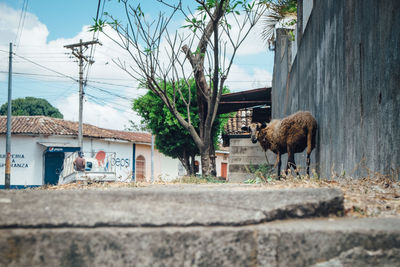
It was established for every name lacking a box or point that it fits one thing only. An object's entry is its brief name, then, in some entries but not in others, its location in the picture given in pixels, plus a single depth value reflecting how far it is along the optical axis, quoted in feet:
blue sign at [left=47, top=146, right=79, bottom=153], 91.09
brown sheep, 20.12
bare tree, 31.24
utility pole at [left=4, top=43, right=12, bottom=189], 70.07
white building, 92.27
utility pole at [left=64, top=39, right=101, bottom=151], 88.94
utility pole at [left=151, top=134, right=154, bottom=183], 105.21
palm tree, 45.98
